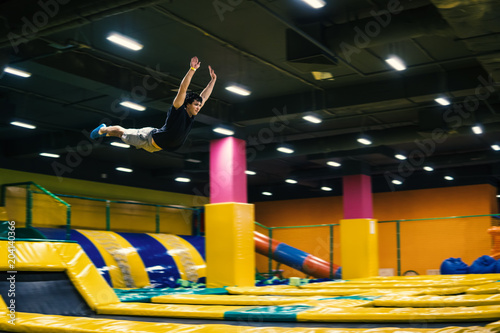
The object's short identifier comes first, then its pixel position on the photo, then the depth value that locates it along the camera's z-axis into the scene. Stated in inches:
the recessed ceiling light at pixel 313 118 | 404.7
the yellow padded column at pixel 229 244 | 380.8
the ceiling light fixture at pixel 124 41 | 268.5
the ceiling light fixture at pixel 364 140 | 481.4
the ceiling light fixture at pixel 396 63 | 303.7
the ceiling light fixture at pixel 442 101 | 365.8
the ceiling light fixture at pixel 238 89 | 339.6
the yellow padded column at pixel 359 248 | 547.8
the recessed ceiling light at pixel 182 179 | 713.7
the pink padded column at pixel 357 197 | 613.0
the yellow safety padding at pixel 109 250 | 393.1
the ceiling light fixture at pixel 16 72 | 306.9
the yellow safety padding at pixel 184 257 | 456.1
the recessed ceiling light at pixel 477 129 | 422.2
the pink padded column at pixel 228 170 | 402.3
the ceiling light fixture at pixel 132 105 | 362.2
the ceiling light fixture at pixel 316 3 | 235.5
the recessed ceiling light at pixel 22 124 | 433.1
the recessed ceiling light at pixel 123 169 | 662.5
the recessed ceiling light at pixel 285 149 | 522.0
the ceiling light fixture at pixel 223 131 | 408.8
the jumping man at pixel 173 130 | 191.9
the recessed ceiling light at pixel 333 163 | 621.3
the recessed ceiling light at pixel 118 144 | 475.6
